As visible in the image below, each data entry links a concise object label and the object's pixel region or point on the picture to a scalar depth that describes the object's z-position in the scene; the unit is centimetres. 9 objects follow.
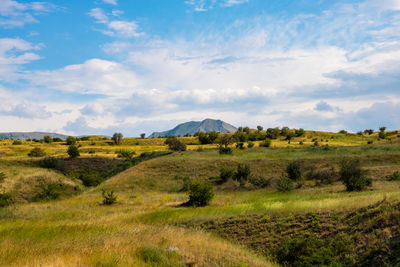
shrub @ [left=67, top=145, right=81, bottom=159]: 6306
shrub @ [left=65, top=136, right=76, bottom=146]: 9847
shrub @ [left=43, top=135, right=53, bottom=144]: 10971
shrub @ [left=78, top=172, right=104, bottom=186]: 4519
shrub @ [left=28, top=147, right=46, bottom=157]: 6718
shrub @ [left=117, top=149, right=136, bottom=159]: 6767
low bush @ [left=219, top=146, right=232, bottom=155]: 5131
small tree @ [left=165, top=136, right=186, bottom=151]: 8025
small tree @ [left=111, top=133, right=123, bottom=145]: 10612
